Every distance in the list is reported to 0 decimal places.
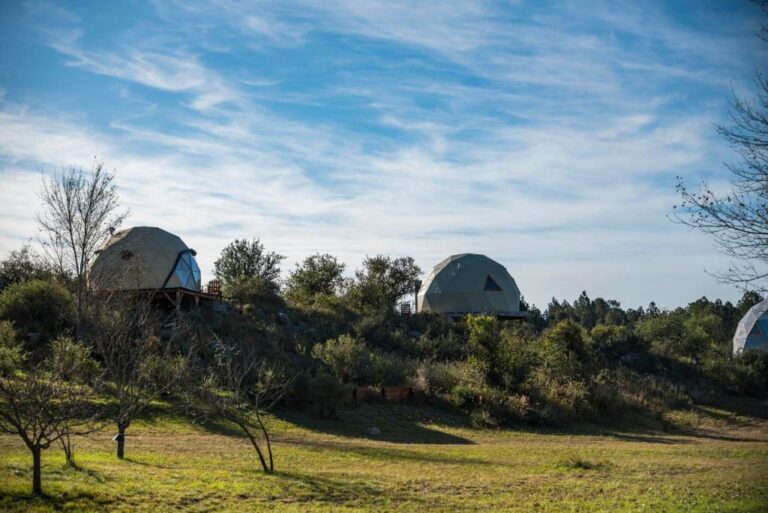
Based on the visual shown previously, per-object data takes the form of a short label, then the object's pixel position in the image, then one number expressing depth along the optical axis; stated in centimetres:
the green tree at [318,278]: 5538
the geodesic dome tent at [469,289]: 5012
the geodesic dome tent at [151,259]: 3684
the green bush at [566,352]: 3167
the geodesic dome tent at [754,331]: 5103
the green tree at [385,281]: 5181
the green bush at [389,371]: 2847
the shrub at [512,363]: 2925
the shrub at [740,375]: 3700
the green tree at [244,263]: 5619
